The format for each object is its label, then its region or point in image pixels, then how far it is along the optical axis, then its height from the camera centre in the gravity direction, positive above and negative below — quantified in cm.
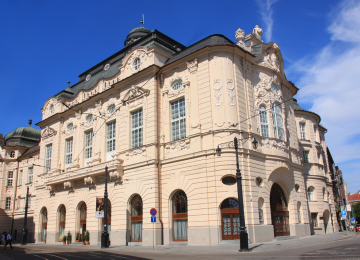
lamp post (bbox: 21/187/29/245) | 3408 -235
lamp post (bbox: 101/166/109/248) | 2300 -175
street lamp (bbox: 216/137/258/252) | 1689 -71
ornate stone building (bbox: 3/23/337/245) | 2236 +484
